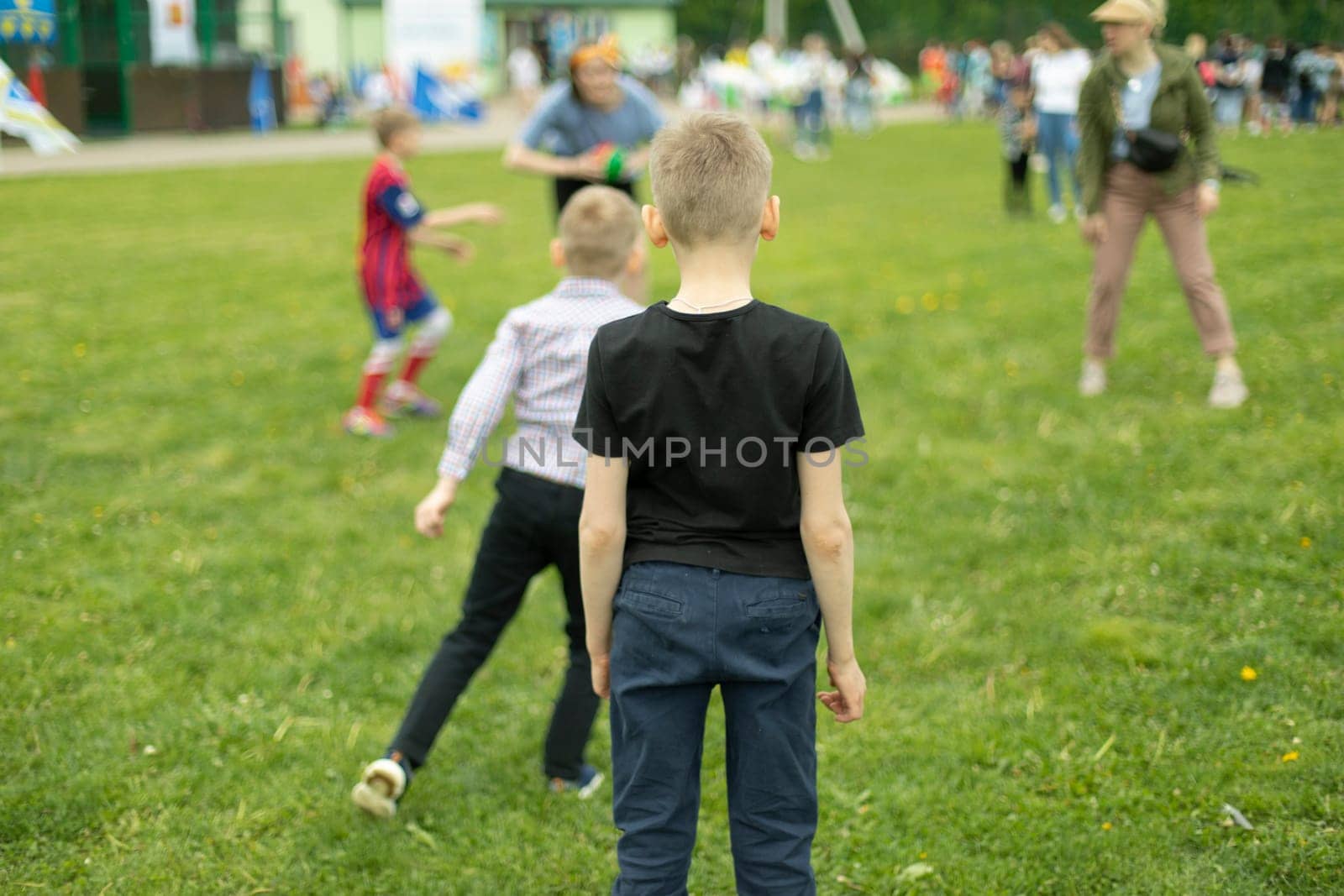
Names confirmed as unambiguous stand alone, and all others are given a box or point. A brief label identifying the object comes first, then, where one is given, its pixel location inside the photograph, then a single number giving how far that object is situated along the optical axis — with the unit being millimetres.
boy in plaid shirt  3133
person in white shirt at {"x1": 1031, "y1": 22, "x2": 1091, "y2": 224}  12469
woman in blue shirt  6691
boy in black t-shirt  2215
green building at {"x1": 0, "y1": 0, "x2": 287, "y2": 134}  25156
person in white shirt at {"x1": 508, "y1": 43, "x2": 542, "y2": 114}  35500
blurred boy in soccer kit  6453
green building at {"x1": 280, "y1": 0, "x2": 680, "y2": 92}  41625
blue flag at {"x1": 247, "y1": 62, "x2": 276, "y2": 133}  28328
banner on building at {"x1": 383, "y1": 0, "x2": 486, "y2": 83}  30953
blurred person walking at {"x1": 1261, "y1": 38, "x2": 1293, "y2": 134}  22797
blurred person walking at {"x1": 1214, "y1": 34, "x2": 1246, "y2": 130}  22672
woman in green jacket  6094
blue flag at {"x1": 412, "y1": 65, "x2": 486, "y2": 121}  31156
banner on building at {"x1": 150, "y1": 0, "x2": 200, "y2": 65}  26438
